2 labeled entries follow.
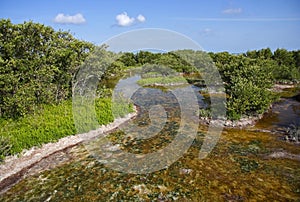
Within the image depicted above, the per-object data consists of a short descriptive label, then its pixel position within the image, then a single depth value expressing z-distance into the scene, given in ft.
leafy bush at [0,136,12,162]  56.54
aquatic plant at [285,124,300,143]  69.15
